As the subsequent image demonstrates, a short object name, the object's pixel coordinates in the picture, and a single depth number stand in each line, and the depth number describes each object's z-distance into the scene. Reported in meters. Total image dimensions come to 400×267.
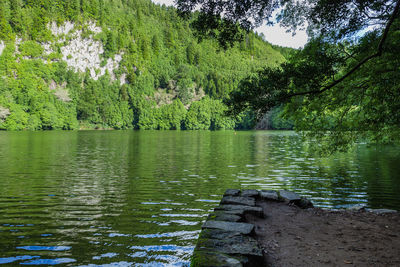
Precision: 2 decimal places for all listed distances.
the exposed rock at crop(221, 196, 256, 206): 8.20
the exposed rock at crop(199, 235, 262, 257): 4.70
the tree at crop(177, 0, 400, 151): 6.67
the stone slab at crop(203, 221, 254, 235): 5.74
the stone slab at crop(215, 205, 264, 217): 7.20
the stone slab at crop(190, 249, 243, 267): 4.18
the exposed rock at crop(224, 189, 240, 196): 9.47
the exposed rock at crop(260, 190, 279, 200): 9.42
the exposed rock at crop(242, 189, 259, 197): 9.49
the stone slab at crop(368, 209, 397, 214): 8.99
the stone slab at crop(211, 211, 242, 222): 6.56
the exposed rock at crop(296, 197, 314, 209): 9.22
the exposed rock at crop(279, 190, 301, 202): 9.23
